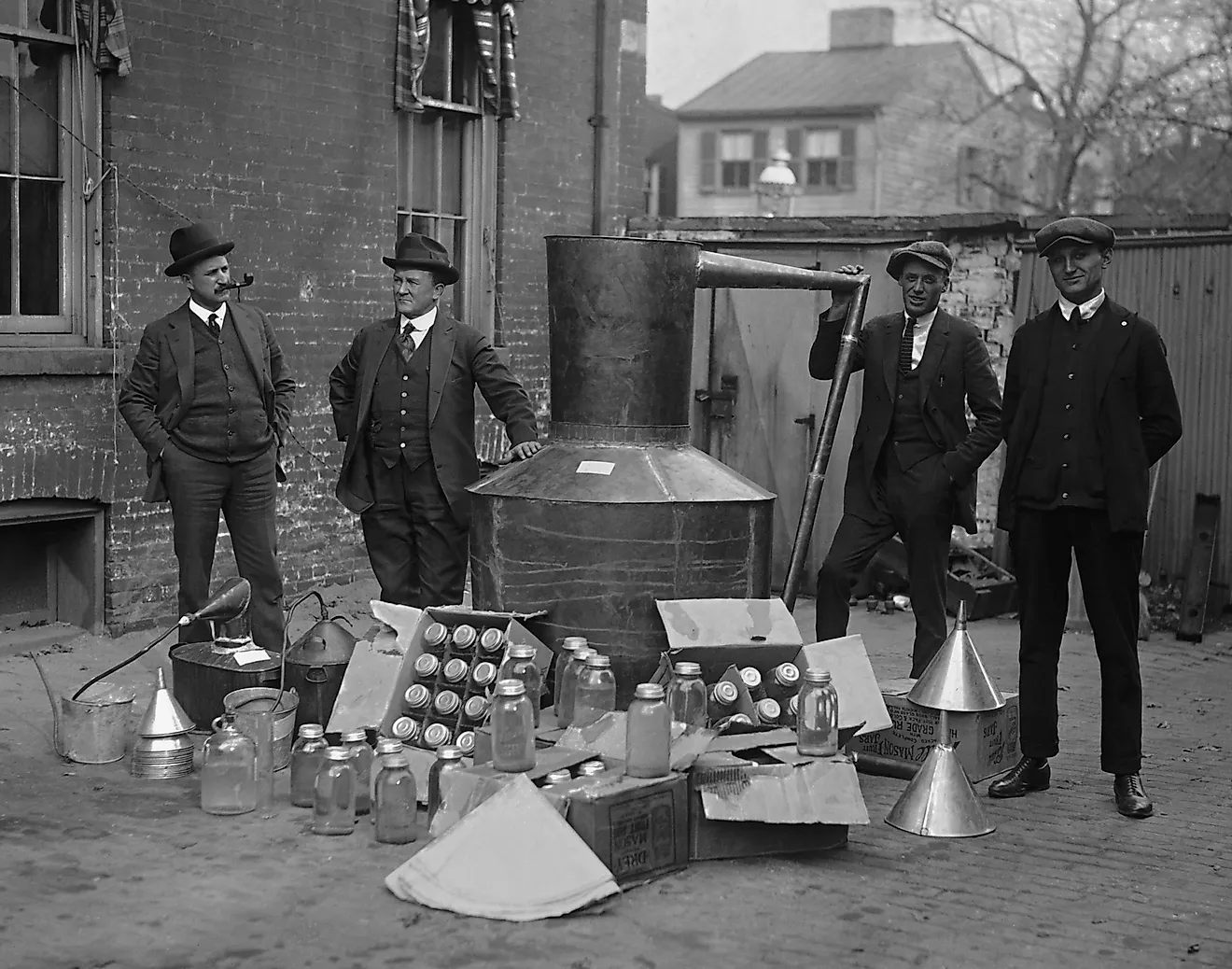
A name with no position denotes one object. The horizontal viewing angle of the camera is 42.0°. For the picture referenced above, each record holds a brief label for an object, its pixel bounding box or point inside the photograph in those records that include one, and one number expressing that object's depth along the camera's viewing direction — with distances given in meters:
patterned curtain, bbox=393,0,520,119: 10.17
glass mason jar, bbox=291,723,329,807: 5.81
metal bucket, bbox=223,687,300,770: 6.38
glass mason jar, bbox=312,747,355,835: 5.48
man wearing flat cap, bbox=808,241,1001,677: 7.05
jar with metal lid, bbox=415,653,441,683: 6.23
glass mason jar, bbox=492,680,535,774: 5.31
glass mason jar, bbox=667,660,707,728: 5.86
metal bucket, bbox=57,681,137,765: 6.42
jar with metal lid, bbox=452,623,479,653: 6.29
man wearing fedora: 7.30
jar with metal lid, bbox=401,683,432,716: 6.17
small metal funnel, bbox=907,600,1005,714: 6.27
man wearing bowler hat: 7.49
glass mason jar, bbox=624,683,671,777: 5.21
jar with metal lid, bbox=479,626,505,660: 6.23
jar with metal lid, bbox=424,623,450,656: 6.31
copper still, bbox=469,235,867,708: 6.50
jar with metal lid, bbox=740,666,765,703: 6.11
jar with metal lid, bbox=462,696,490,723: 6.06
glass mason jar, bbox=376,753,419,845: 5.40
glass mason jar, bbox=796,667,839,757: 5.57
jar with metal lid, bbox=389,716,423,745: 6.14
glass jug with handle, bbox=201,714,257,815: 5.78
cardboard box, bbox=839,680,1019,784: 6.29
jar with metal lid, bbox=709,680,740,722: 5.96
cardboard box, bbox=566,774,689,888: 4.99
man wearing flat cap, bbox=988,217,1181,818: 5.93
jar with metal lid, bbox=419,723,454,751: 6.07
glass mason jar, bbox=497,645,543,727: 5.95
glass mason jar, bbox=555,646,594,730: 6.10
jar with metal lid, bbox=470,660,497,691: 6.13
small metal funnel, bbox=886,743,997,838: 5.64
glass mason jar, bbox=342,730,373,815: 5.75
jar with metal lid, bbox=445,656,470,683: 6.18
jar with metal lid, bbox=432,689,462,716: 6.12
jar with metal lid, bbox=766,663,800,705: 6.11
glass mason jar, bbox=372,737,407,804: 5.45
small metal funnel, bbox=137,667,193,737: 6.32
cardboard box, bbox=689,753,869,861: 5.25
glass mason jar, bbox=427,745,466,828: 5.44
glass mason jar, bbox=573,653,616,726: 6.03
